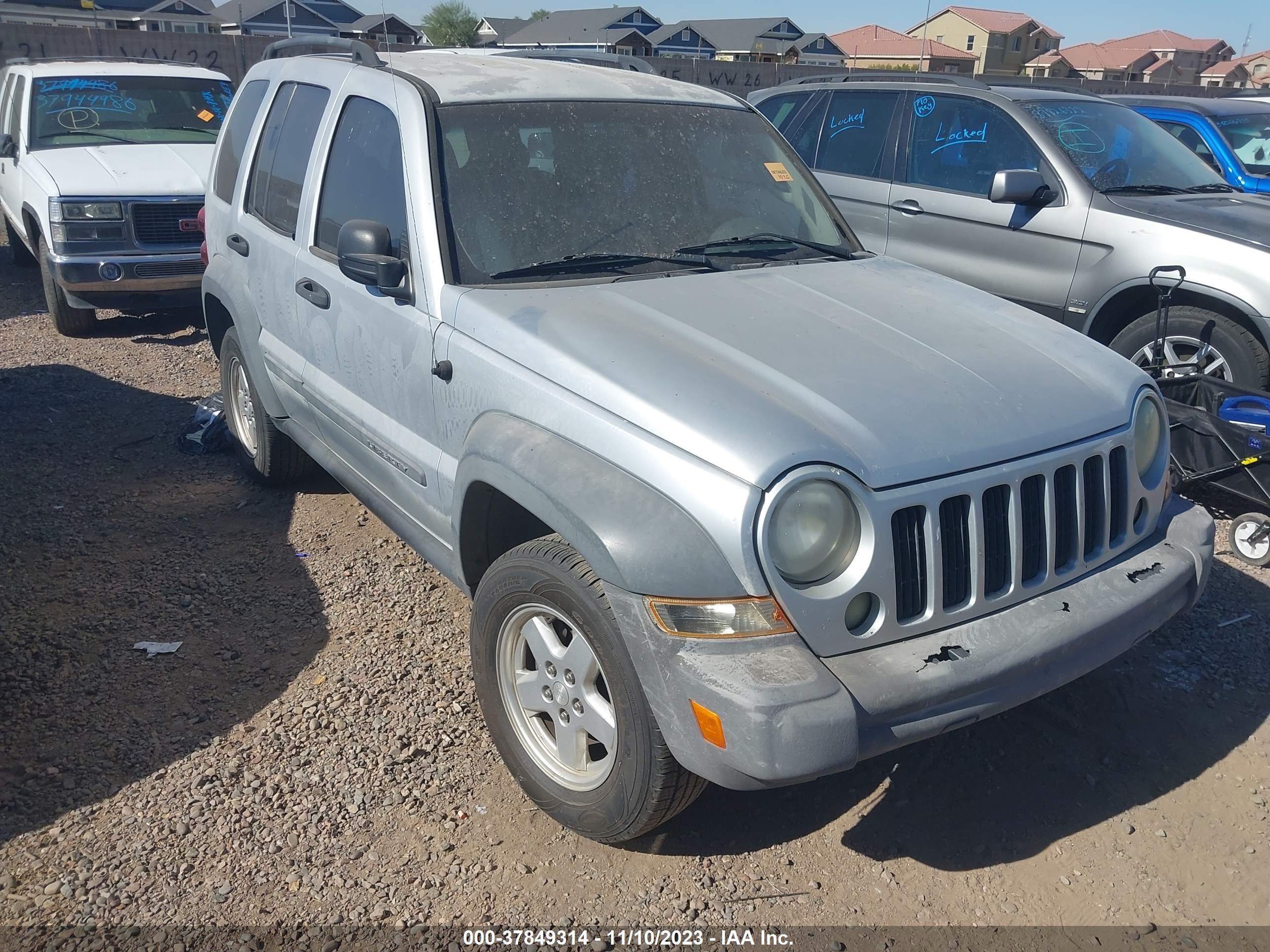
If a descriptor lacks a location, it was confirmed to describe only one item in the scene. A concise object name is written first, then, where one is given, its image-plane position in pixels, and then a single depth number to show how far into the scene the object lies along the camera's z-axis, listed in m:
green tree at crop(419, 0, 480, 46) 72.88
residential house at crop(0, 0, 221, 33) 30.42
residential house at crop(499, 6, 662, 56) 55.34
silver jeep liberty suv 2.32
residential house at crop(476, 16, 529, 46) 68.81
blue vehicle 8.82
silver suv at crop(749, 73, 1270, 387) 5.30
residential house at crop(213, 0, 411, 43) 44.41
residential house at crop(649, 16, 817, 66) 59.22
